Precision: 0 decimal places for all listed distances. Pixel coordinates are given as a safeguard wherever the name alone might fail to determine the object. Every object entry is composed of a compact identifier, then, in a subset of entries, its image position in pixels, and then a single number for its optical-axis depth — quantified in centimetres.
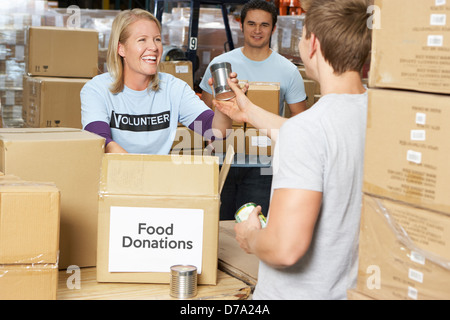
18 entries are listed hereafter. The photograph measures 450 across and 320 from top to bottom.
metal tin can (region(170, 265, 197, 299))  162
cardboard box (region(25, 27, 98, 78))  442
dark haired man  366
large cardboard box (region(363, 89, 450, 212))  117
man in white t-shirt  129
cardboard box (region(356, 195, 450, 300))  121
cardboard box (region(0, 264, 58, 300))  145
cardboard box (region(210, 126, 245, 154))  371
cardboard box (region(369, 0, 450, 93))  116
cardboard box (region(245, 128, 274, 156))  370
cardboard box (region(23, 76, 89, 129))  420
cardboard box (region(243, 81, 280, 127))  359
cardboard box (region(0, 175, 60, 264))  142
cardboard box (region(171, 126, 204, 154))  429
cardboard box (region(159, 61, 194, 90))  471
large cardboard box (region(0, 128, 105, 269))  171
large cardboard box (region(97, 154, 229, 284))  168
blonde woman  252
